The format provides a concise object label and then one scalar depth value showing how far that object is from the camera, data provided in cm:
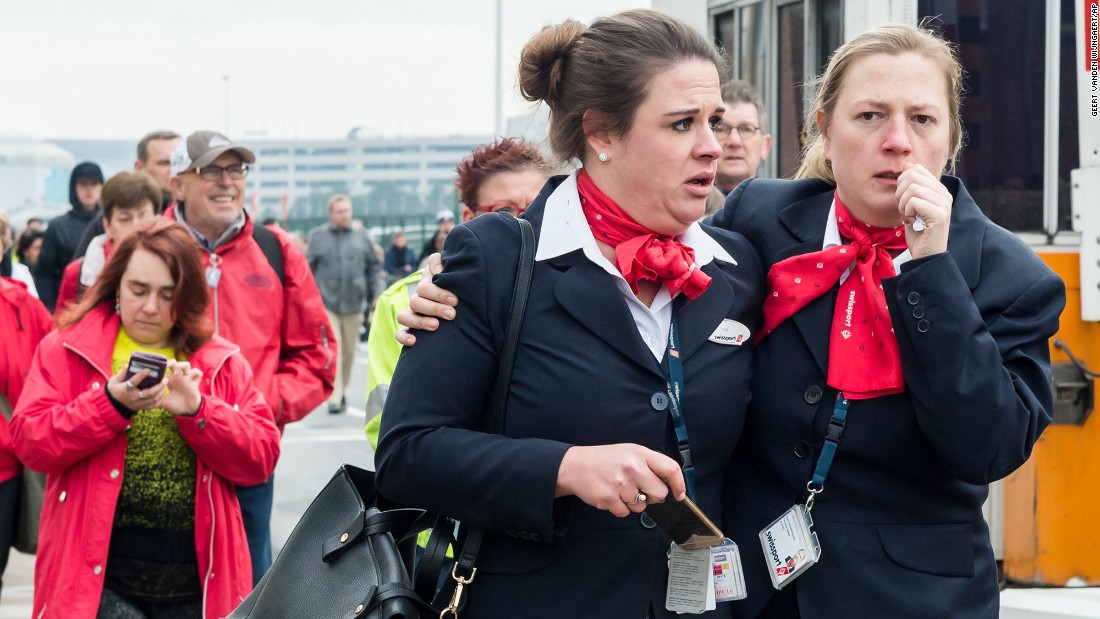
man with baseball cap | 532
